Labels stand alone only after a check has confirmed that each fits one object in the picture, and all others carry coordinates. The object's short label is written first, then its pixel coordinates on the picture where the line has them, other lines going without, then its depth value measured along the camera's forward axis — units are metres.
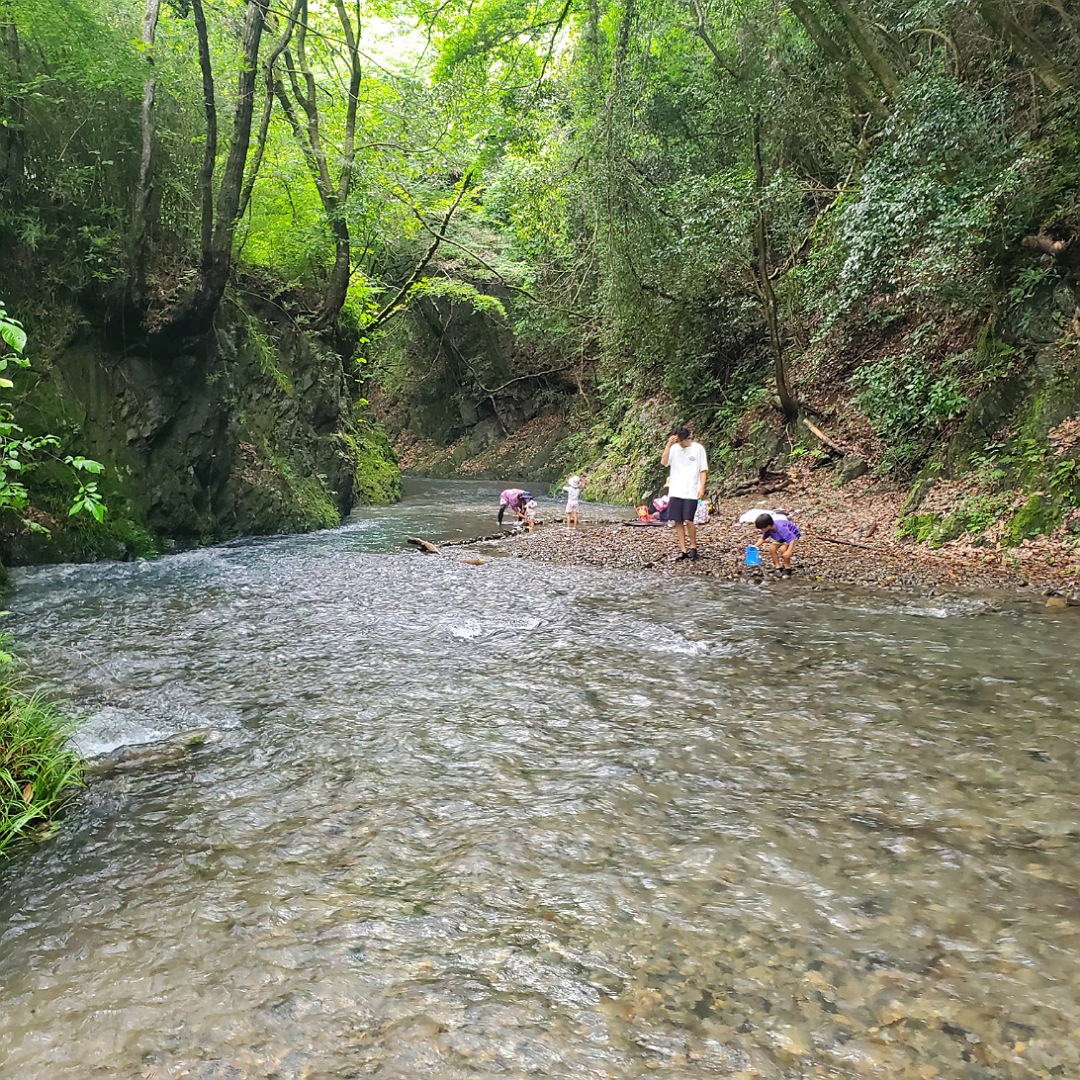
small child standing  15.24
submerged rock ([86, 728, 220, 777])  3.91
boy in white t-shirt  10.55
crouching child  8.93
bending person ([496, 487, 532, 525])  15.30
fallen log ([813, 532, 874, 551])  10.03
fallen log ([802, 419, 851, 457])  13.92
